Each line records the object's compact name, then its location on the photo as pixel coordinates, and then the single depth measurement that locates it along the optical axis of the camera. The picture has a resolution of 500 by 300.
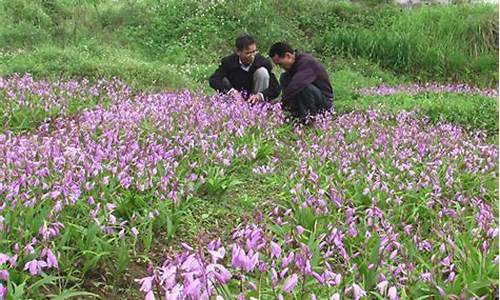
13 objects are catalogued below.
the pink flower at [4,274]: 2.60
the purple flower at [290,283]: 2.14
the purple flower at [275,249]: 2.36
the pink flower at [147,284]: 2.08
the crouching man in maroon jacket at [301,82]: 7.65
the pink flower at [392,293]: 2.27
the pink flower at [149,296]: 1.95
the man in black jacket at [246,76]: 8.42
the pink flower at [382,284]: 2.34
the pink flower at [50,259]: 2.60
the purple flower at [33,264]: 2.43
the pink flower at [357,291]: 2.21
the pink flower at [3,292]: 2.43
